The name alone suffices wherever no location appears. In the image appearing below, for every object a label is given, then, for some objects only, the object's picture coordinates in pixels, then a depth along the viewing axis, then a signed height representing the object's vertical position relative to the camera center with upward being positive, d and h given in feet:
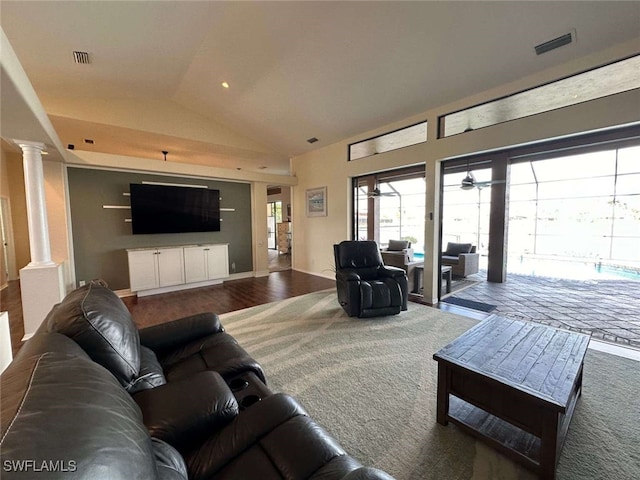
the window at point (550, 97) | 9.15 +4.91
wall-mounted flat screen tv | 16.43 +0.98
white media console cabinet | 15.87 -2.75
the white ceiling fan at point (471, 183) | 16.82 +2.38
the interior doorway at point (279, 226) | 33.27 -0.42
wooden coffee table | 4.57 -3.00
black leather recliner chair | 11.85 -2.76
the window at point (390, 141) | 14.90 +4.97
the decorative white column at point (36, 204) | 10.61 +0.86
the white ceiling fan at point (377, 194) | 20.55 +2.18
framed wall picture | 20.67 +1.66
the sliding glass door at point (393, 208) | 24.90 +1.35
